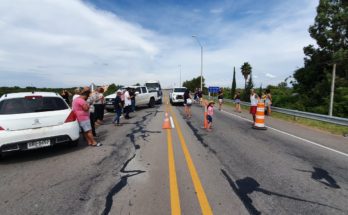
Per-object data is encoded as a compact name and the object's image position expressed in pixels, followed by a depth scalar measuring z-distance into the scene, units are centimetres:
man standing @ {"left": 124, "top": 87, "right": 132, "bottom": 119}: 1330
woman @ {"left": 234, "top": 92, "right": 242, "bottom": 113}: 1973
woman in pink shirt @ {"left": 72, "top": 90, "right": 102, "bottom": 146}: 687
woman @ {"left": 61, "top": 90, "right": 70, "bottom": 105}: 1444
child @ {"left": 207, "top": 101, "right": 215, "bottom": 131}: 1029
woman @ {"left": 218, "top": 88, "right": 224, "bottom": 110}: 2052
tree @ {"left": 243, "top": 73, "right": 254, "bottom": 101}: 3655
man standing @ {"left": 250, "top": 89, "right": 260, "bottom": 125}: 1200
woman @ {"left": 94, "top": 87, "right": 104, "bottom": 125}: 1050
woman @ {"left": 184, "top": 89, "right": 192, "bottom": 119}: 1502
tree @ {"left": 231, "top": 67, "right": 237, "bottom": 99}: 5280
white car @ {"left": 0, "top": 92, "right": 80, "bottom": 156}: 538
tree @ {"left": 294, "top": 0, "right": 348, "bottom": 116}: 2419
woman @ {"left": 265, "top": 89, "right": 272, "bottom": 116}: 1664
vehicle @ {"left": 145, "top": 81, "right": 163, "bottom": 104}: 3002
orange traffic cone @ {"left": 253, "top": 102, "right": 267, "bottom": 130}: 1090
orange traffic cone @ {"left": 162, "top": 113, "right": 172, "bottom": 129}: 1062
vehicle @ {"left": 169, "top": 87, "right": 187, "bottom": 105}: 2502
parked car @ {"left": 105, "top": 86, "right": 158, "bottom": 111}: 1789
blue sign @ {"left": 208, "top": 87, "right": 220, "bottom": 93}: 3428
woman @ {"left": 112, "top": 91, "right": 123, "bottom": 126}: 1122
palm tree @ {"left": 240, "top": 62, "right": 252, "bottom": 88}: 6600
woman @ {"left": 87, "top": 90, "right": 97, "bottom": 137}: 876
